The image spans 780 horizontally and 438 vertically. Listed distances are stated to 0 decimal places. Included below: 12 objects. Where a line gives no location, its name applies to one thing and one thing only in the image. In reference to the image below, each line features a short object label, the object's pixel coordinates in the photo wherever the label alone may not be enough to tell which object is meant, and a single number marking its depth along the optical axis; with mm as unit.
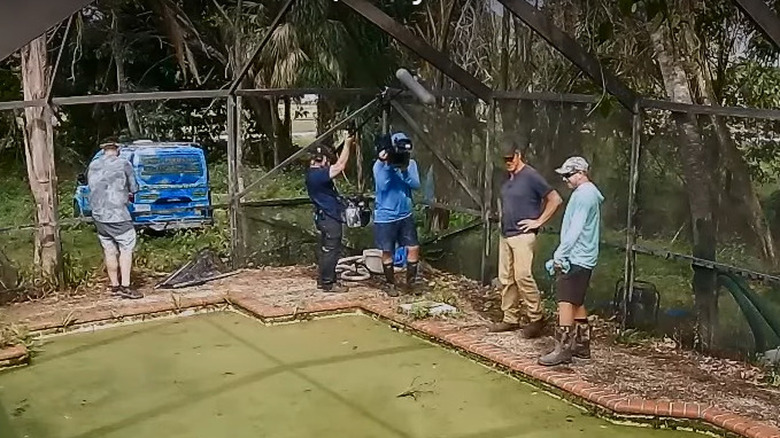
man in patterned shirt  7547
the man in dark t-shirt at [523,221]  6305
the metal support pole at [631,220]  6414
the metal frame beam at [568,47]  6281
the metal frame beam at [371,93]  5715
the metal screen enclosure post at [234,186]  8648
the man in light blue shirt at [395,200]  7738
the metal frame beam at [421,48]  7281
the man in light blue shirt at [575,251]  5641
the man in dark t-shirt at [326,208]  7789
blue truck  8555
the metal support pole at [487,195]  7855
